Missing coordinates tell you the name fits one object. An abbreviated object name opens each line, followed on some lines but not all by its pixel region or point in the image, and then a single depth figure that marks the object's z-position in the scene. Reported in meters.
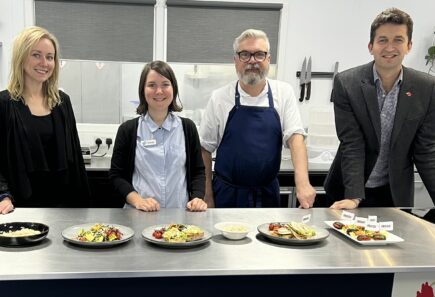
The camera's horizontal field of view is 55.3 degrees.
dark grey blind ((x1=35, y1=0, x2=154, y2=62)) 3.16
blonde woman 1.84
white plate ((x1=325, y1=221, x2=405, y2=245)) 1.39
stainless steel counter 1.14
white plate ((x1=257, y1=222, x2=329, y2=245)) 1.37
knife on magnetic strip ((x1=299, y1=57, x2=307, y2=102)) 3.44
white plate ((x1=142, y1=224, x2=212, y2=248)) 1.28
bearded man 2.07
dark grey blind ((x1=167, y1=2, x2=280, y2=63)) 3.29
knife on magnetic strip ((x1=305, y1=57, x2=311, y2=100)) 3.42
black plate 1.24
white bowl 1.39
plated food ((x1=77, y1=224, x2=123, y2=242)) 1.29
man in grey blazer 1.88
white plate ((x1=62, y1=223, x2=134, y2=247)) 1.26
